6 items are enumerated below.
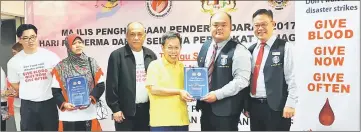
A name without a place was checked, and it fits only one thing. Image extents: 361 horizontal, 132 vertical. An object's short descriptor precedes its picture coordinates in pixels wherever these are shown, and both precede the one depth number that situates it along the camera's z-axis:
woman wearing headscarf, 3.16
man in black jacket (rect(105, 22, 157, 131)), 3.06
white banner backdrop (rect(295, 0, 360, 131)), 2.67
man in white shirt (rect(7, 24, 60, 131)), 3.21
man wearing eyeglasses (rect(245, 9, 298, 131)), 2.89
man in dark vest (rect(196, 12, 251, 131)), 2.94
